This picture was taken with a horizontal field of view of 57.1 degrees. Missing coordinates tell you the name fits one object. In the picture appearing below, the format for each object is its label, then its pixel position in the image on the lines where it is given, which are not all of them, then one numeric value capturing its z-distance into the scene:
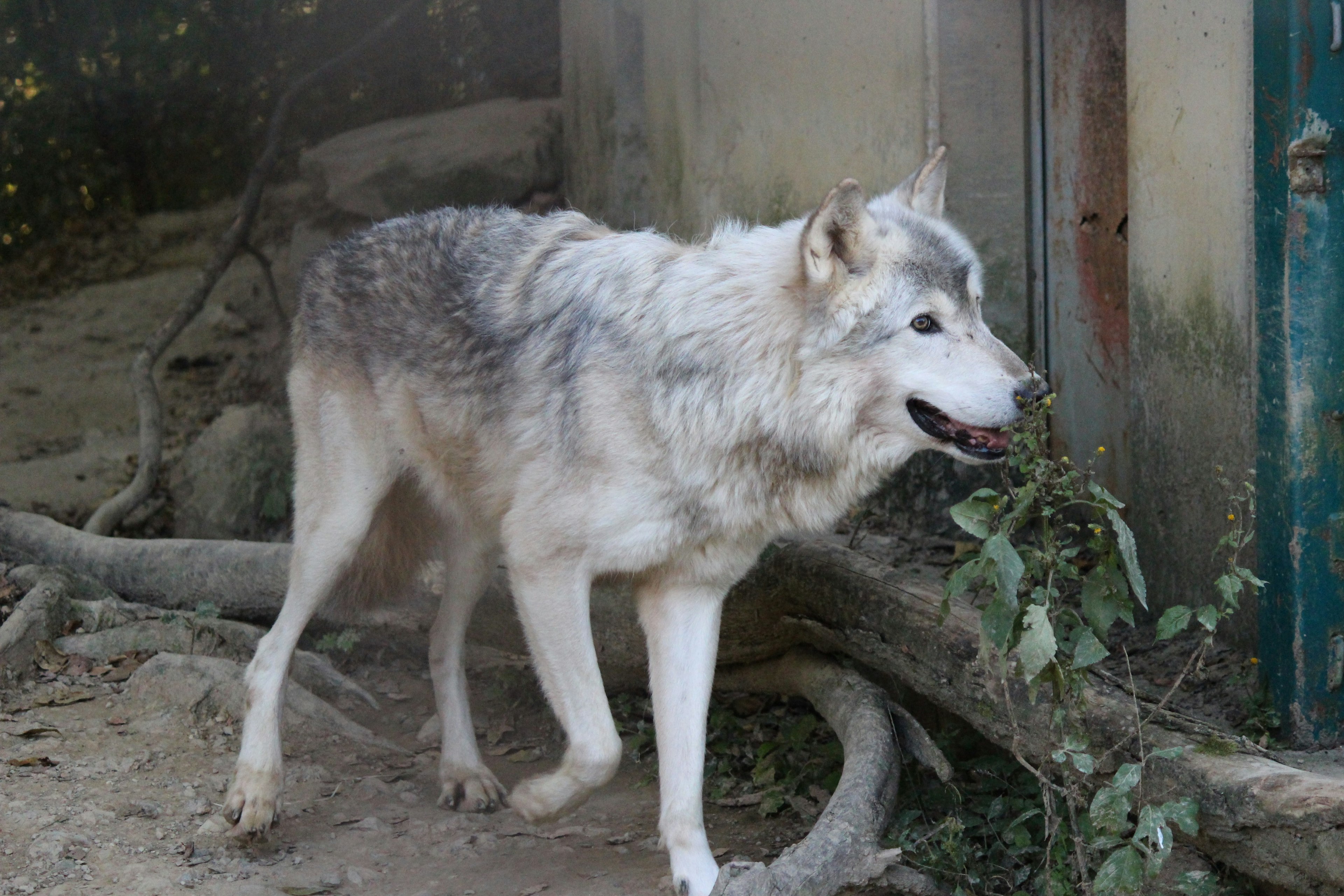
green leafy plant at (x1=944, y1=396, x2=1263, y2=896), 2.62
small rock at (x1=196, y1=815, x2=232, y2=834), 3.56
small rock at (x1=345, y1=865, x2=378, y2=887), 3.43
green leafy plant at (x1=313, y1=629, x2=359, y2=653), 4.98
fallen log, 2.56
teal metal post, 2.96
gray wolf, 3.03
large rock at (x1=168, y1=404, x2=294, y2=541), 6.47
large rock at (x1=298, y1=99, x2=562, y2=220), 7.32
